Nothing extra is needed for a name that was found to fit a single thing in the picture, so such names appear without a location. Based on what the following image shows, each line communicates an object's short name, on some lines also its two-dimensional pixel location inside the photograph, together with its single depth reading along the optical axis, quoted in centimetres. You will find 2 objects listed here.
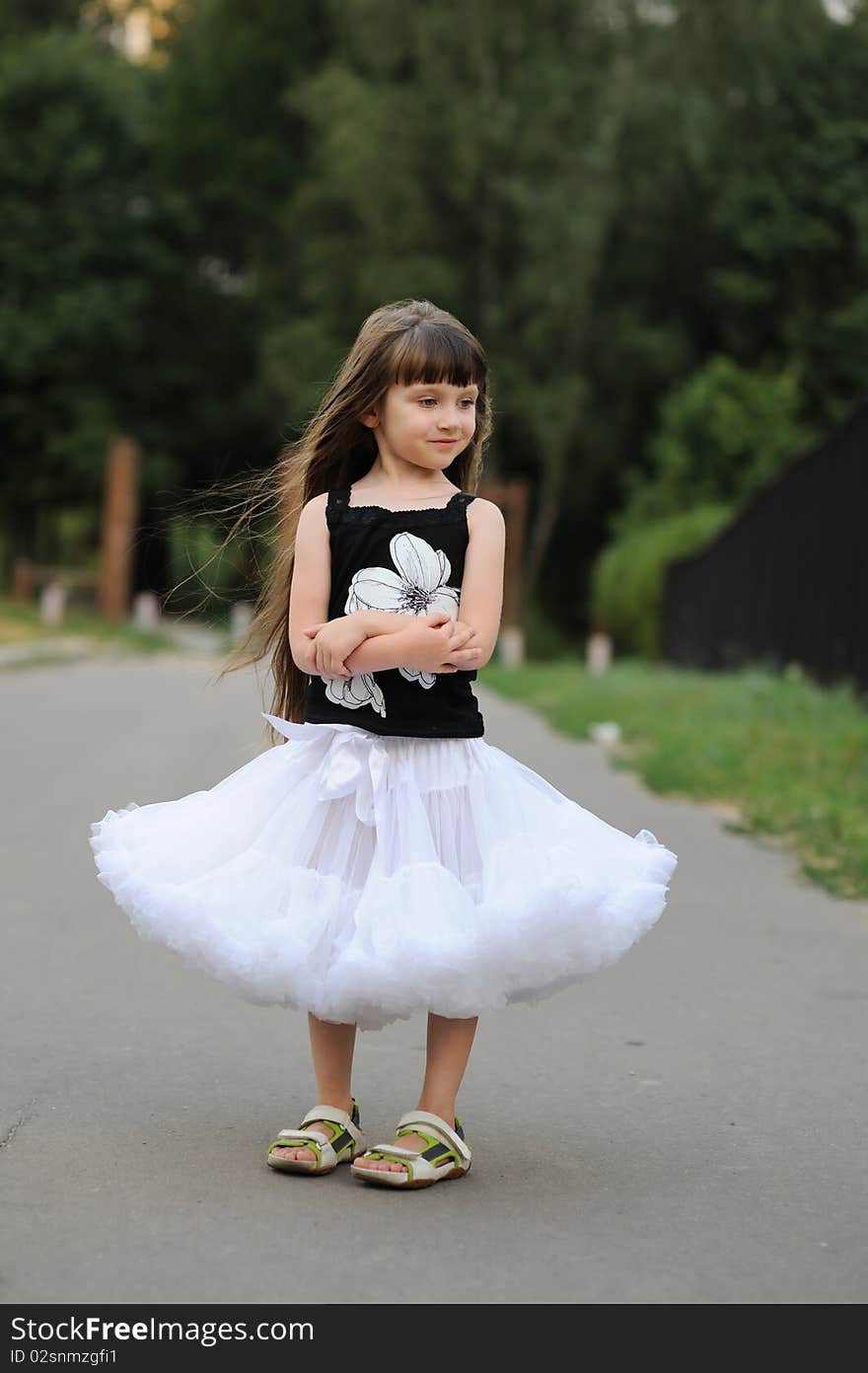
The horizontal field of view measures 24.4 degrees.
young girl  382
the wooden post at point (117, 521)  3544
